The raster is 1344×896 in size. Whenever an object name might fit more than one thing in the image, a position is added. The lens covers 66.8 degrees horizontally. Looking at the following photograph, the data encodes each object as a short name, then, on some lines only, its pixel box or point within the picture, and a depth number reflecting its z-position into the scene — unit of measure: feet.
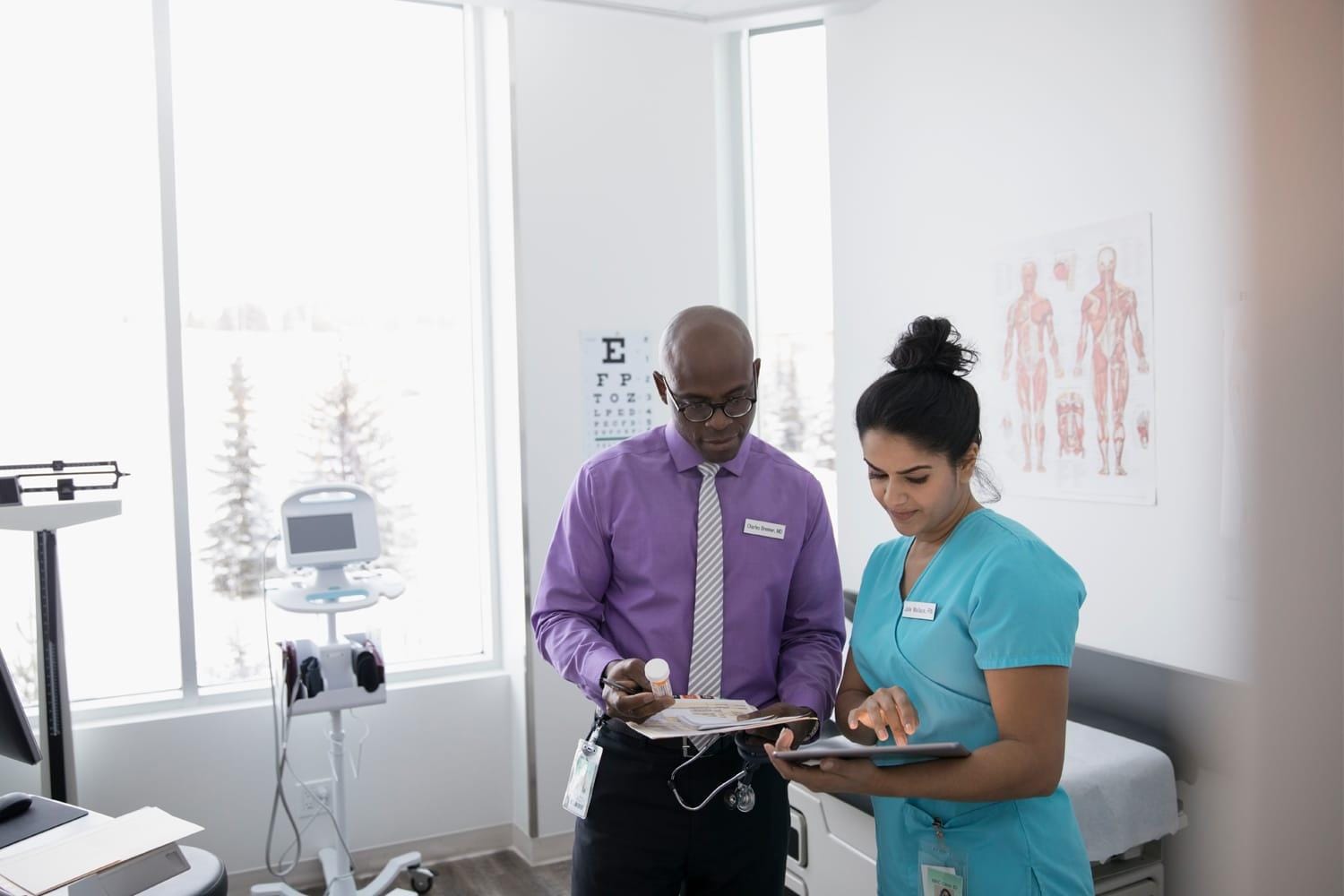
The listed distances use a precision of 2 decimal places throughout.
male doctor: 5.63
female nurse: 4.49
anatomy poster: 8.22
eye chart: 12.44
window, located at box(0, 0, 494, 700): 11.10
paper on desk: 5.09
